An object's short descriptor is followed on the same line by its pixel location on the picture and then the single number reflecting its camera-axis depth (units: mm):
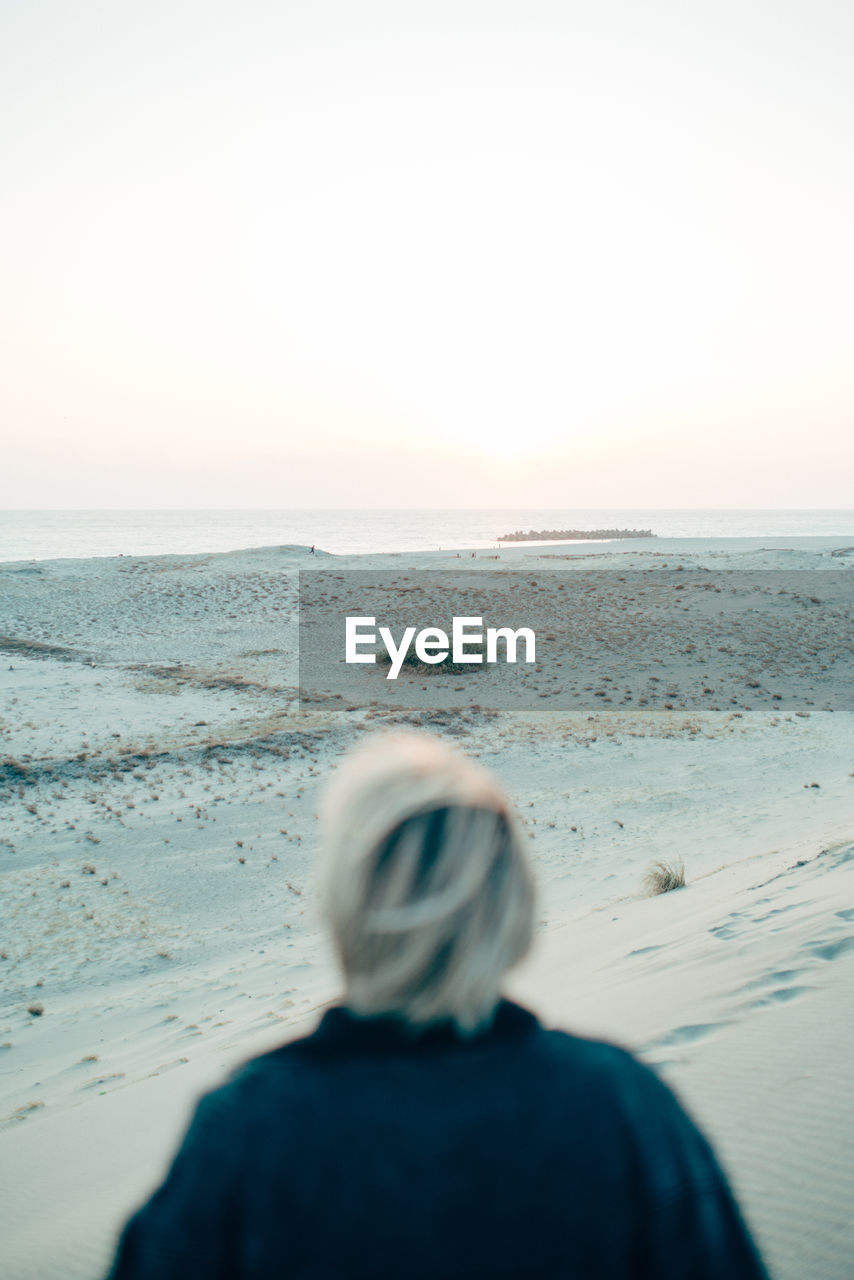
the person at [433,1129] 1174
